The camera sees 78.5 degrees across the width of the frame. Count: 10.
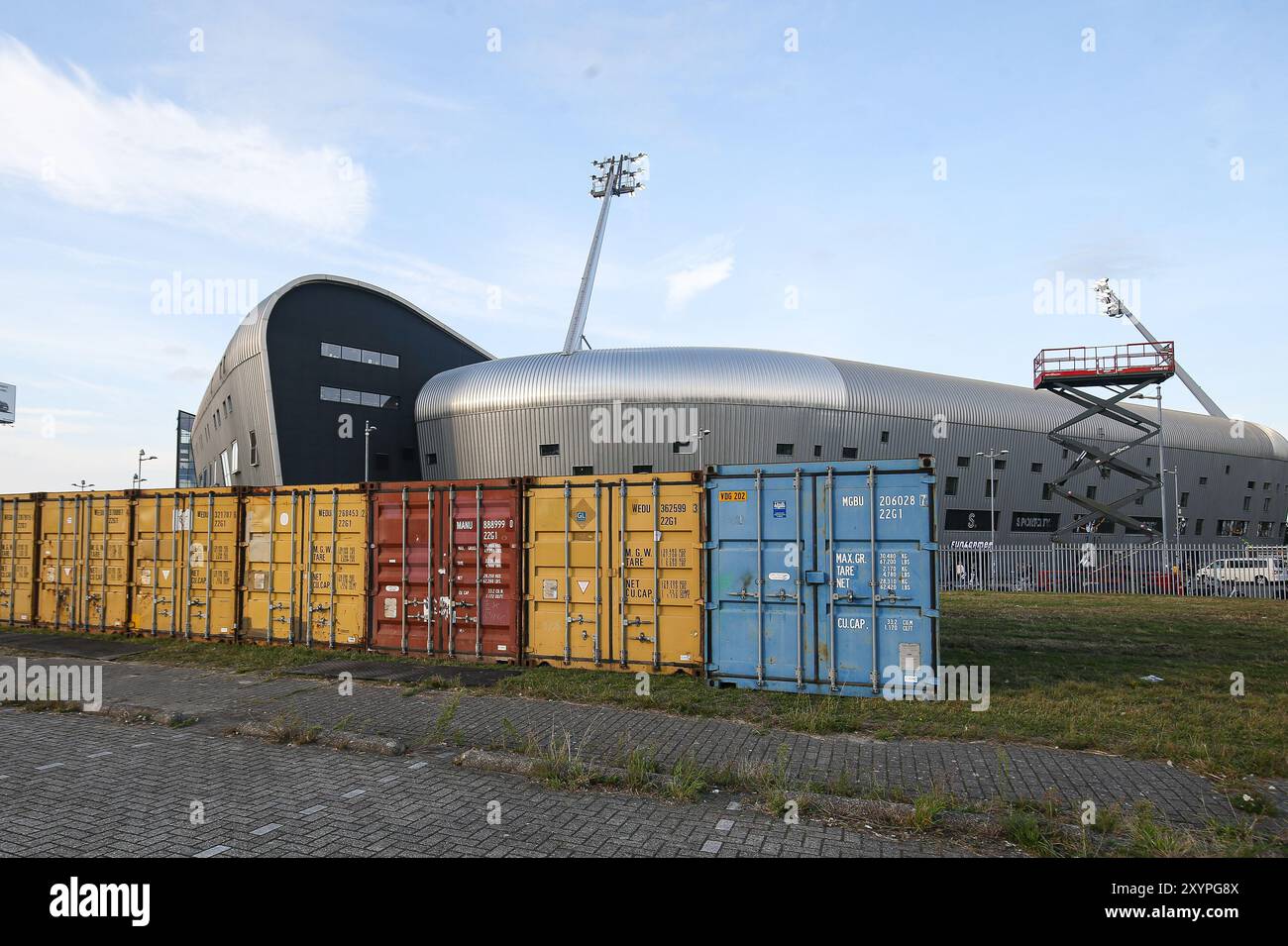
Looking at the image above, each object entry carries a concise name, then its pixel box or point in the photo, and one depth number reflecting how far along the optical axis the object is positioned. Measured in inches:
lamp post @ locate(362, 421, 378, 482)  1868.8
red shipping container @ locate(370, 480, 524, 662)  506.9
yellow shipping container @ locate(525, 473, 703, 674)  454.9
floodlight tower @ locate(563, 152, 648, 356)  2625.5
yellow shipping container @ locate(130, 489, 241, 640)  603.8
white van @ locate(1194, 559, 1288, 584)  1182.3
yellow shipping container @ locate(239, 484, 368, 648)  555.5
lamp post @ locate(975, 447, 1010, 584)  2048.1
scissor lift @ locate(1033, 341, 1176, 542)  1876.7
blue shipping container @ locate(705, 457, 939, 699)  398.9
